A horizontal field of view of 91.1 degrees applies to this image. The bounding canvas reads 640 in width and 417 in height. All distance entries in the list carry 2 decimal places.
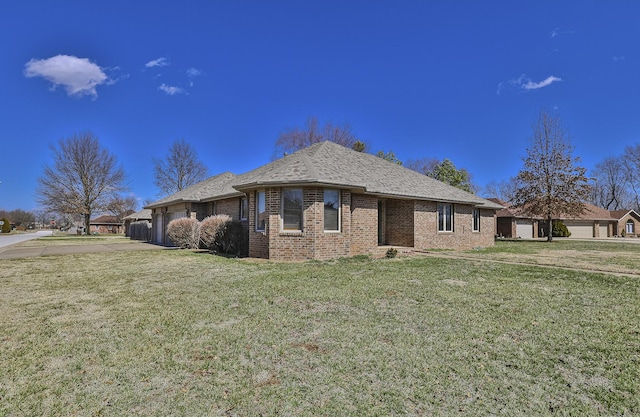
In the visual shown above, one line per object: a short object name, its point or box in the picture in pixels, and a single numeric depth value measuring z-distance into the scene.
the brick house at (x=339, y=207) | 11.60
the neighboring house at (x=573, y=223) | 35.06
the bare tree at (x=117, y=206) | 41.66
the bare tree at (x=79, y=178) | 39.00
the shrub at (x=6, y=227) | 49.78
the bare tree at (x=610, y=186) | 53.84
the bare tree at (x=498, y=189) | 61.66
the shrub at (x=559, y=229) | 36.75
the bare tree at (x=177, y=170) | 44.94
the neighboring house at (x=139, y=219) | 28.69
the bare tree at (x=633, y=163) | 48.97
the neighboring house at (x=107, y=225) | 63.64
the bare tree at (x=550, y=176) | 26.70
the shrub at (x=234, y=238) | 13.80
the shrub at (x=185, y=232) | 16.12
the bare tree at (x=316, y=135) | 36.91
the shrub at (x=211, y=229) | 14.34
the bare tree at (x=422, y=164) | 44.35
